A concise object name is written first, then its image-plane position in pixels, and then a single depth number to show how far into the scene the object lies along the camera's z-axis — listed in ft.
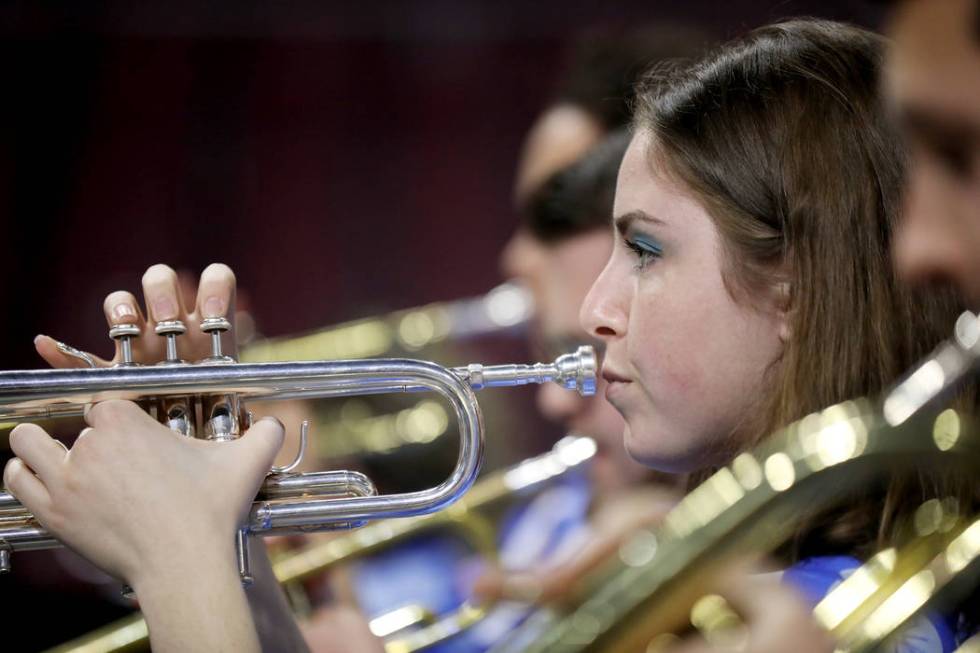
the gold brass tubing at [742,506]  9.36
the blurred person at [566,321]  11.19
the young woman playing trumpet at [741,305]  9.83
